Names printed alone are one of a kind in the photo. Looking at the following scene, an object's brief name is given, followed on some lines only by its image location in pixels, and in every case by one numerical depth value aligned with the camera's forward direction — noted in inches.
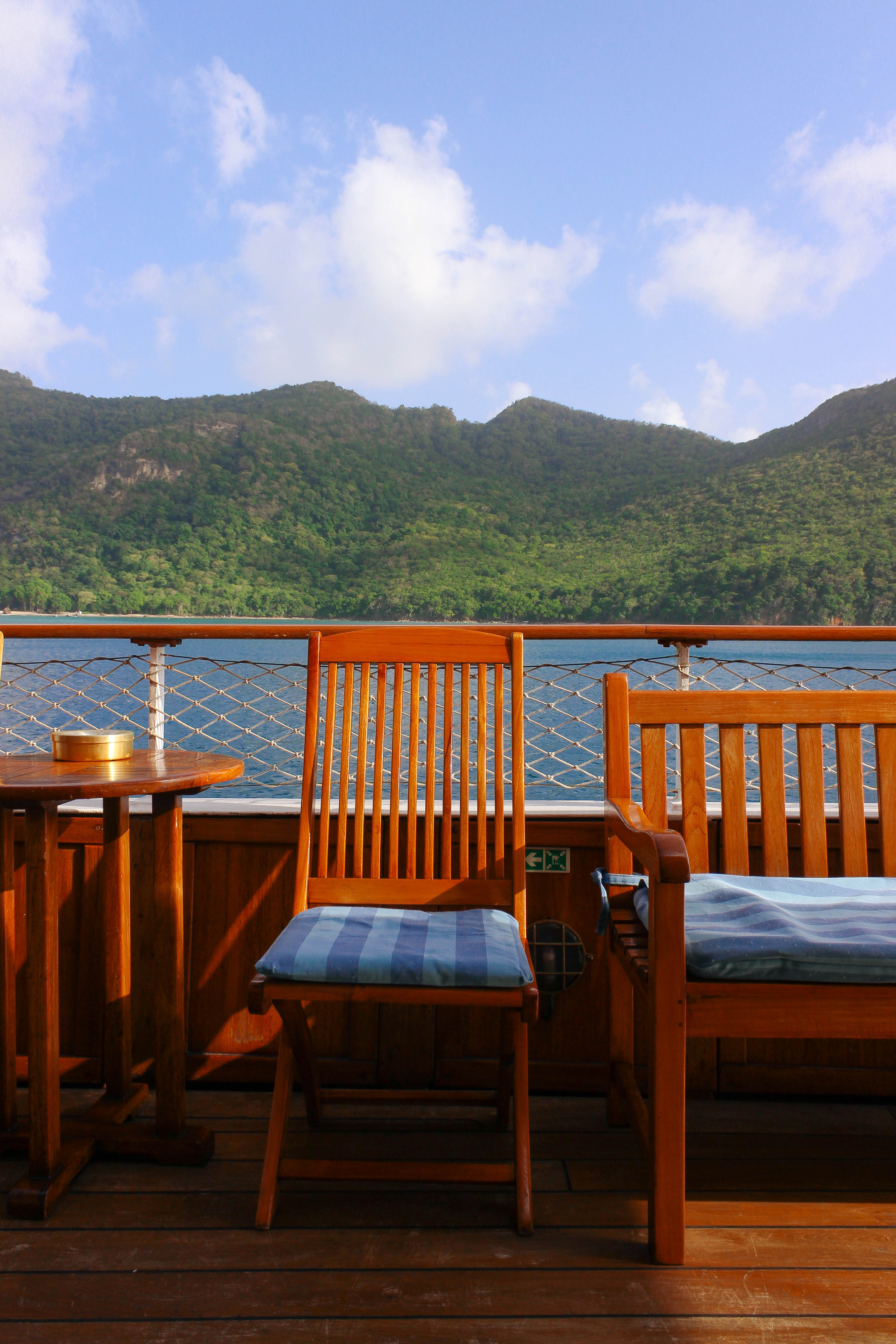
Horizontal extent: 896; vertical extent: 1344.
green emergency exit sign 82.3
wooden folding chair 70.2
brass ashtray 67.6
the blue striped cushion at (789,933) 52.3
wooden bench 67.9
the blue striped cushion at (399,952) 52.2
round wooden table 58.3
